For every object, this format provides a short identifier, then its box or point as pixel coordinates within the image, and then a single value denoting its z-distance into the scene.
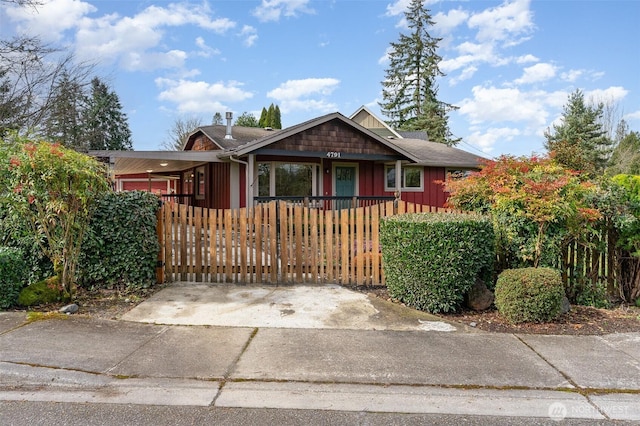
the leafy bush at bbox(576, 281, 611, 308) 5.72
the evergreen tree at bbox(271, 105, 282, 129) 35.06
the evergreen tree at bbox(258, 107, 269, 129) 35.81
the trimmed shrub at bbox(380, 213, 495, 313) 5.00
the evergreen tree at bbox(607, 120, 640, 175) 27.33
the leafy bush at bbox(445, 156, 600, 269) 5.25
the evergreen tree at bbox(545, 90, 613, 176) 29.25
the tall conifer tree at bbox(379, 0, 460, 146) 38.53
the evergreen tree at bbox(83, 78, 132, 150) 42.31
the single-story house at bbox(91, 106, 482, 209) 12.16
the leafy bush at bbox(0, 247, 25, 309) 4.95
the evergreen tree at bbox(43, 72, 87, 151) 12.33
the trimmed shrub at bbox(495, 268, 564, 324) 4.61
